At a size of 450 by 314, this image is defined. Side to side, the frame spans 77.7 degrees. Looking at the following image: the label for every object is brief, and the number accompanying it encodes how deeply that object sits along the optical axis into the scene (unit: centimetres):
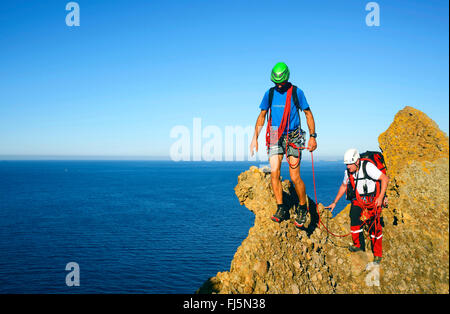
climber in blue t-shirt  721
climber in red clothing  734
